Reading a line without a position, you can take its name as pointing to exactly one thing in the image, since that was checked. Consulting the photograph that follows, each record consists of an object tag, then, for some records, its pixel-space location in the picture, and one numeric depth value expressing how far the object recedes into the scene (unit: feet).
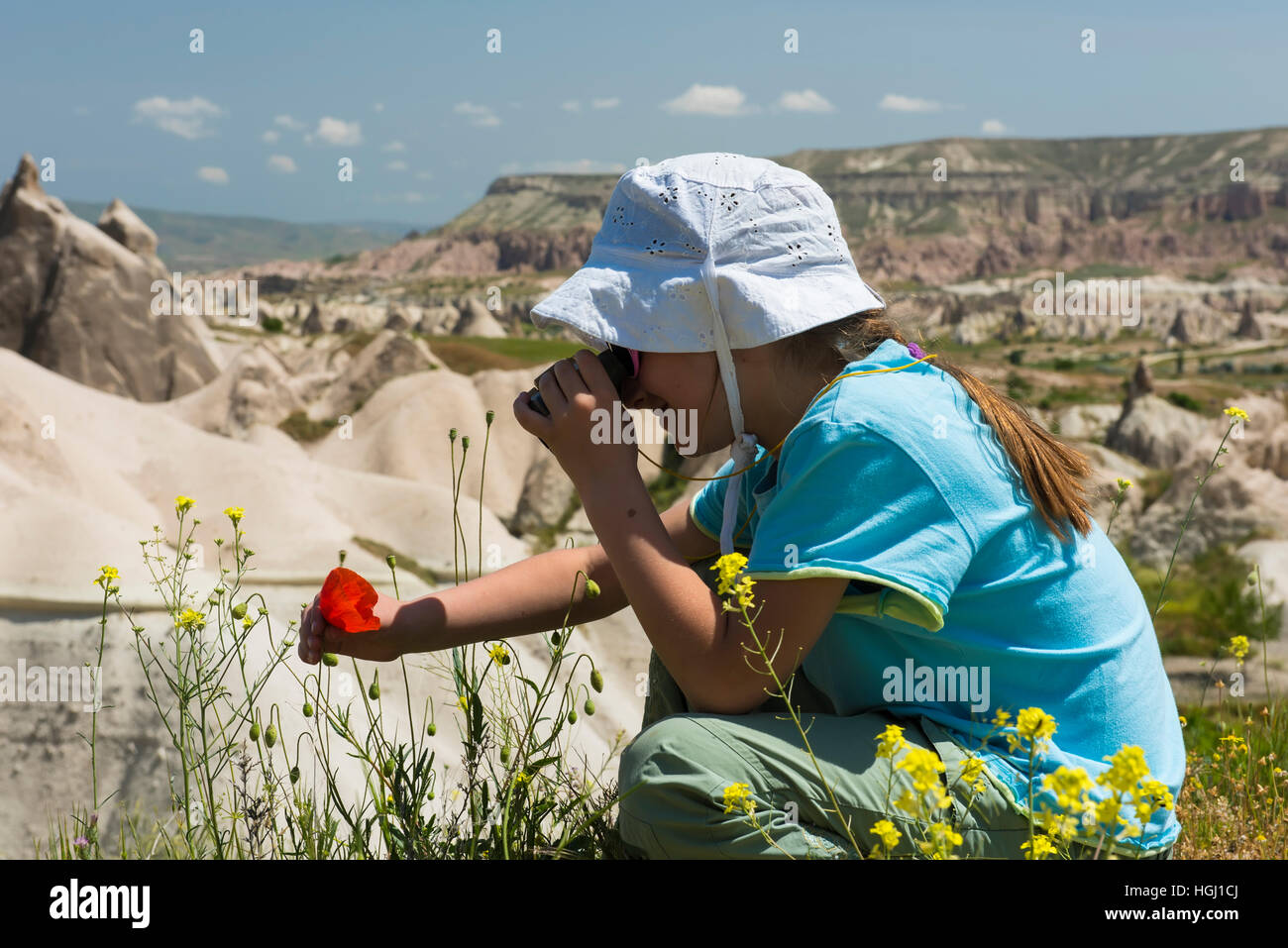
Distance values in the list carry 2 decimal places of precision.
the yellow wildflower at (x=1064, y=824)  4.98
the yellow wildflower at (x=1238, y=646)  9.64
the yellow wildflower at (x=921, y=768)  4.97
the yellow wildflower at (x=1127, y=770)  4.88
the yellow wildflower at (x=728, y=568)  6.16
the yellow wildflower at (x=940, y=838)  5.29
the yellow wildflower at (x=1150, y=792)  5.15
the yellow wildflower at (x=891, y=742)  5.35
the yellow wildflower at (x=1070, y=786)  4.90
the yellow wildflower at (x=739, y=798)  6.29
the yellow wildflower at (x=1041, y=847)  5.66
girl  6.87
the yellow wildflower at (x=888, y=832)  5.36
